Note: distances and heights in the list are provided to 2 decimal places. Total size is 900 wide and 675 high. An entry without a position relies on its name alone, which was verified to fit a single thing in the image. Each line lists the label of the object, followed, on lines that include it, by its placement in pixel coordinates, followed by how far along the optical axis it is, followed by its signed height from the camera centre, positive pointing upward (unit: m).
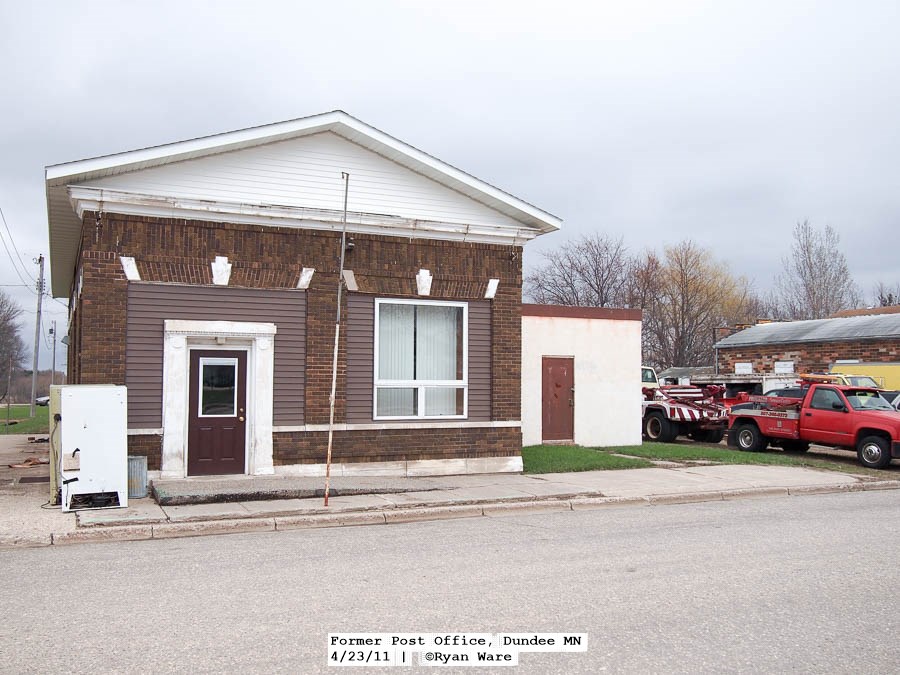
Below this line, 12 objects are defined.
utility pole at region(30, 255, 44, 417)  43.56 +3.00
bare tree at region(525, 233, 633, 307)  48.38 +5.84
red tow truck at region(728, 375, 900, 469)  17.33 -1.02
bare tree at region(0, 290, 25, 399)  77.71 +4.64
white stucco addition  18.81 +0.33
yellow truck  29.52 +0.26
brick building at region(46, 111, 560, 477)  12.52 +1.36
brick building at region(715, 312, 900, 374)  30.53 +1.41
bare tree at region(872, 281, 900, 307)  61.72 +6.32
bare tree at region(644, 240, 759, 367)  50.16 +4.40
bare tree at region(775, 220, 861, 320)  51.84 +6.11
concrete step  11.30 -1.62
